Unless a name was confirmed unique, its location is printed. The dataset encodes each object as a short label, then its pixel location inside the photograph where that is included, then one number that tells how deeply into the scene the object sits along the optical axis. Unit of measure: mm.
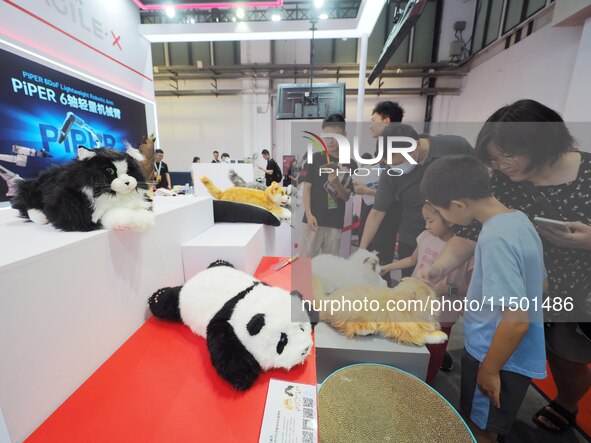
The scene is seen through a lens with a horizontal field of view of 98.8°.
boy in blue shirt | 692
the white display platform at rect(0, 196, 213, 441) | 486
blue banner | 2057
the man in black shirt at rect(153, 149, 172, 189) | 3655
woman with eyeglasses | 667
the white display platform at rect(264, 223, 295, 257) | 1808
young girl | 770
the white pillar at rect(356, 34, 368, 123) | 2789
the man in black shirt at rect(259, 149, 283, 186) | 5281
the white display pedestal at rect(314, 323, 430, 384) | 919
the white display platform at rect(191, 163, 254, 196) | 3434
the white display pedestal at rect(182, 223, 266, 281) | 1150
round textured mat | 785
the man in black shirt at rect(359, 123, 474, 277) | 721
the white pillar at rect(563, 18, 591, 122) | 2531
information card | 553
